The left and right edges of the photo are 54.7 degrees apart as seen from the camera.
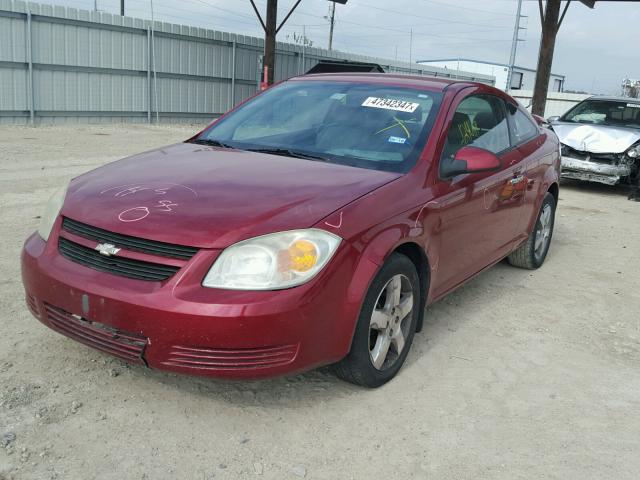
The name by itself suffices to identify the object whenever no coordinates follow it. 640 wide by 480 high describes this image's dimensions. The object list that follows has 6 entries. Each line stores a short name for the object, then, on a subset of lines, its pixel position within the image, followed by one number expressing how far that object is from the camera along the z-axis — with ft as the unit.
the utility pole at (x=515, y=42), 115.01
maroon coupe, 8.17
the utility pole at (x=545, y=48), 46.24
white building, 193.31
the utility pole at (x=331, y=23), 169.68
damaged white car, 31.71
